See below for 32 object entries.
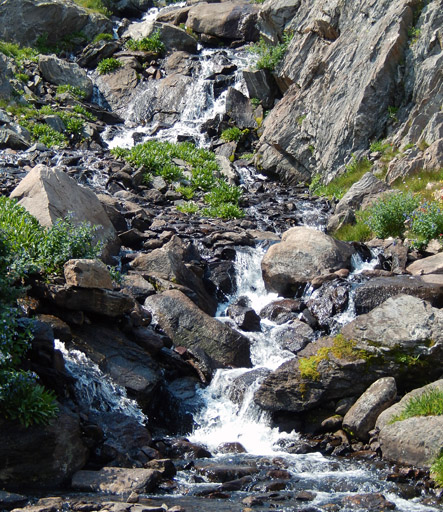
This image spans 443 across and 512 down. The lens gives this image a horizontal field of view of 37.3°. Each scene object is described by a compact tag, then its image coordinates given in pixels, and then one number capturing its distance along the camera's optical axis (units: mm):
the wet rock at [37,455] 7539
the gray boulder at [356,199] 17859
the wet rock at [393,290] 12156
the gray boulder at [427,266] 13461
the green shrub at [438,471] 7758
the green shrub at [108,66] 30688
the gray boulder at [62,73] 29266
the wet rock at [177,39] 31500
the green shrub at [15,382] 7645
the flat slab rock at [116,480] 7477
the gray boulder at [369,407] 9477
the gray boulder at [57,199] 12930
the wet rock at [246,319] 13133
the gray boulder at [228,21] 31672
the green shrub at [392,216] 16172
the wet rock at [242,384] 10789
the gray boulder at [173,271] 13453
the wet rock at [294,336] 12492
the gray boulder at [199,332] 11789
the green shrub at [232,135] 25391
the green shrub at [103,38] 33125
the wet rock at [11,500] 6680
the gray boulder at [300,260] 14289
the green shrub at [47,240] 10664
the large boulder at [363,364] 9977
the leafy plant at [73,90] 28562
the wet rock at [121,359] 10086
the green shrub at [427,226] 15102
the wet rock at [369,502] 7227
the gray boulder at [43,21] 32312
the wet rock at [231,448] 9453
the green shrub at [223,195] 20281
